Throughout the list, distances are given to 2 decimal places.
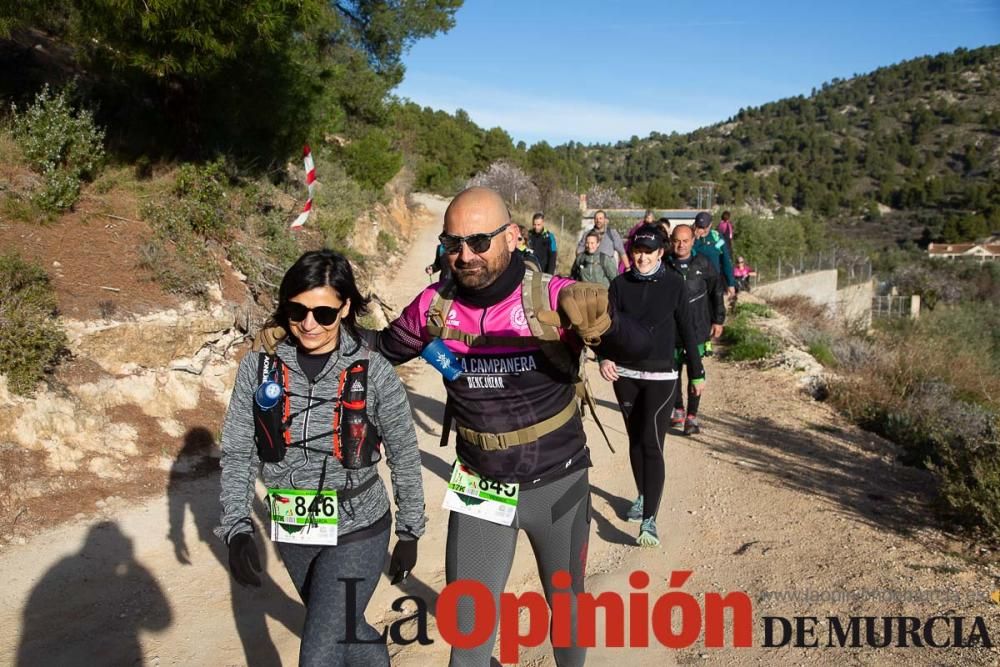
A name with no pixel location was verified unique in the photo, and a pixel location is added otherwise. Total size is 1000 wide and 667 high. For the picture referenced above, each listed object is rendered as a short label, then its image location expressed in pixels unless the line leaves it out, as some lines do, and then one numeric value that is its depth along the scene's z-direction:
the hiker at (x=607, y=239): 9.72
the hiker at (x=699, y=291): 6.13
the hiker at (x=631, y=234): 4.70
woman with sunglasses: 2.47
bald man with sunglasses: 2.57
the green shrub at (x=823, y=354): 11.77
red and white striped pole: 10.21
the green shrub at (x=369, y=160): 19.03
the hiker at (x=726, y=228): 14.81
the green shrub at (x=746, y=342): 11.30
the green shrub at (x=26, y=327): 5.31
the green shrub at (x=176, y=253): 7.05
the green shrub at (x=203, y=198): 8.37
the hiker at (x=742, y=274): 18.53
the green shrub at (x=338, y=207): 12.34
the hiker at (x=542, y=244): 10.16
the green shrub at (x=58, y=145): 7.42
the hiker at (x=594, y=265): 9.40
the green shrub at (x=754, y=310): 15.26
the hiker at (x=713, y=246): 7.49
